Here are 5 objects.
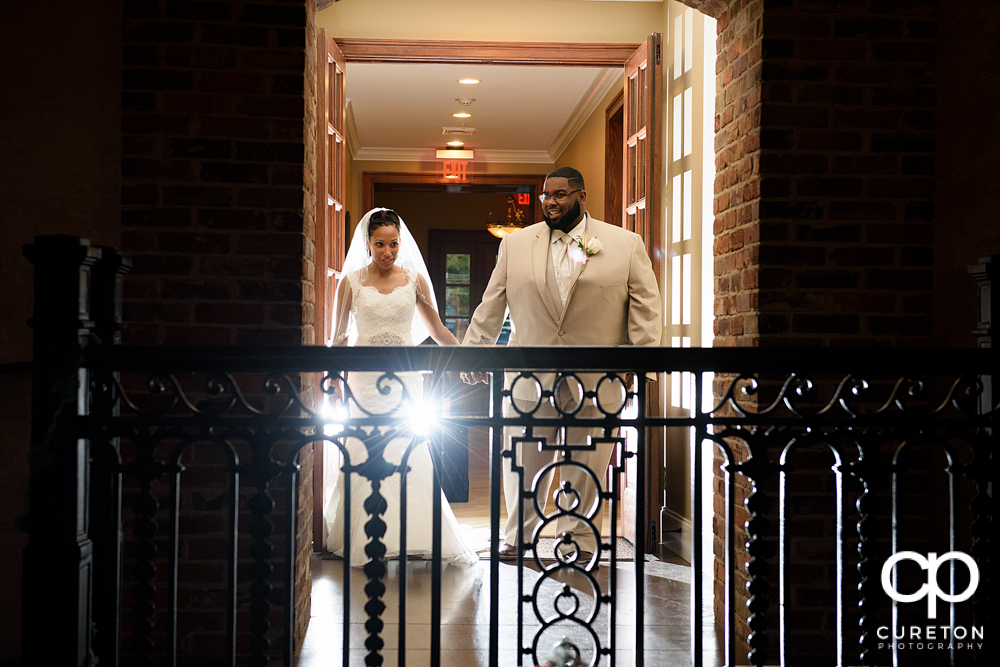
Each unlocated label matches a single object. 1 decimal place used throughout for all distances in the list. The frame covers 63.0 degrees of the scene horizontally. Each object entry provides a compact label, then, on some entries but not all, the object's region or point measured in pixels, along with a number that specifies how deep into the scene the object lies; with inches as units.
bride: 170.6
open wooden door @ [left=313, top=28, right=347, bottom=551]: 159.5
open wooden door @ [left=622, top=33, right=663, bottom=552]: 173.5
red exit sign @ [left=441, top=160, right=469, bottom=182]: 409.0
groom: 152.4
